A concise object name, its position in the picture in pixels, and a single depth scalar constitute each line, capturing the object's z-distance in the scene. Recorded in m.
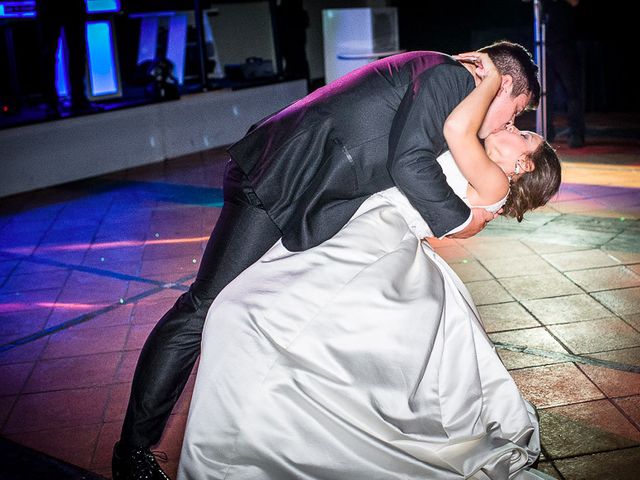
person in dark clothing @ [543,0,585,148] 8.29
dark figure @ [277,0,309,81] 11.94
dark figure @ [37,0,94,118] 8.45
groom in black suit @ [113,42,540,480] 2.38
